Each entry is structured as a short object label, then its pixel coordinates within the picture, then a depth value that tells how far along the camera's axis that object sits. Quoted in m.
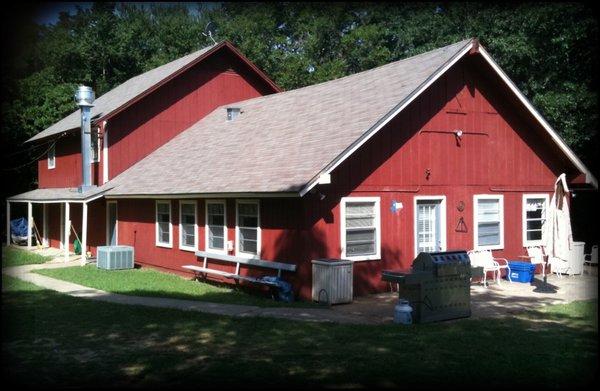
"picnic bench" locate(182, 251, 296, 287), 13.64
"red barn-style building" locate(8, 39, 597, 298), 13.70
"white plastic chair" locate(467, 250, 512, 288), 15.16
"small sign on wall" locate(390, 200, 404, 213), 14.61
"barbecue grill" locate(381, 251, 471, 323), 10.54
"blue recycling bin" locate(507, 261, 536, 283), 15.67
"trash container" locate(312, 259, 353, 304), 12.73
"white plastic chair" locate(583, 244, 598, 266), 18.34
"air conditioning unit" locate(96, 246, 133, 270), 19.22
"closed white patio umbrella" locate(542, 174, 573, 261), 13.52
